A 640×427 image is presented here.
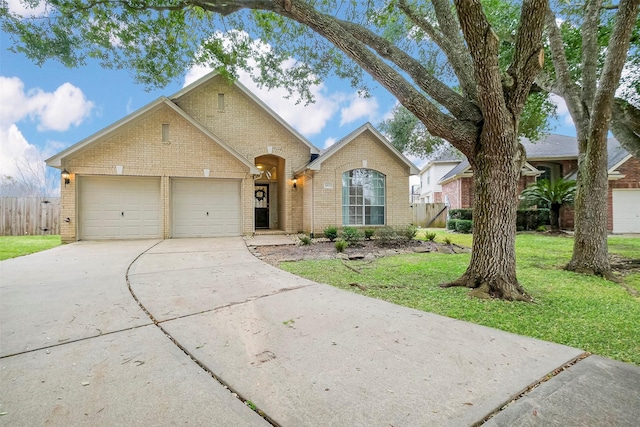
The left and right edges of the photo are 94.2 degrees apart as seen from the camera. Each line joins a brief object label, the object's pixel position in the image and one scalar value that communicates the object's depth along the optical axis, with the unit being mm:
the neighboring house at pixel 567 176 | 15414
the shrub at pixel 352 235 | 10630
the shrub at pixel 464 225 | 15898
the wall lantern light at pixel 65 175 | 10336
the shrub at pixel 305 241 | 10133
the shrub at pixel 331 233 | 11180
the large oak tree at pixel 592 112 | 5578
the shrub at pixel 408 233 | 11184
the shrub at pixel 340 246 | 8836
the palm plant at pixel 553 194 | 14492
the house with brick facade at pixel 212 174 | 10852
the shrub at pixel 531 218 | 16312
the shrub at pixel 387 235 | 10773
